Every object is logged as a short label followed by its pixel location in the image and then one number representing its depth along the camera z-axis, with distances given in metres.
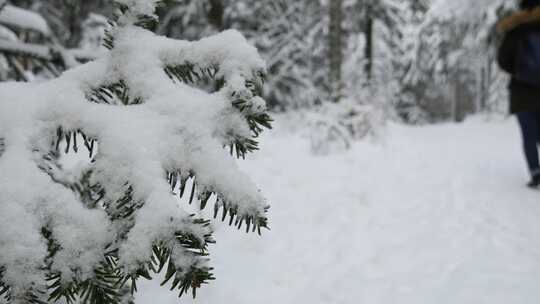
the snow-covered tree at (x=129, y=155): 0.82
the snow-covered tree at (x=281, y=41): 13.16
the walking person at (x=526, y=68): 3.77
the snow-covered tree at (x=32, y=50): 1.96
